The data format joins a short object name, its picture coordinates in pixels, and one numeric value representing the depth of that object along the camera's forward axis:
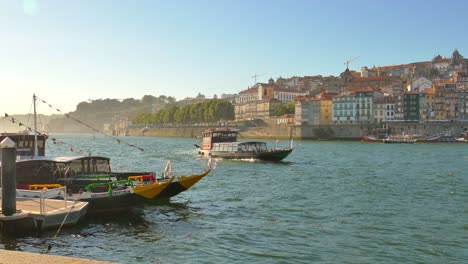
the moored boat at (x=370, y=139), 113.00
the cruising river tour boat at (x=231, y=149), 50.41
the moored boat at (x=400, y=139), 104.81
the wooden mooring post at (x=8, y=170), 14.92
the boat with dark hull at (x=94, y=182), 19.83
